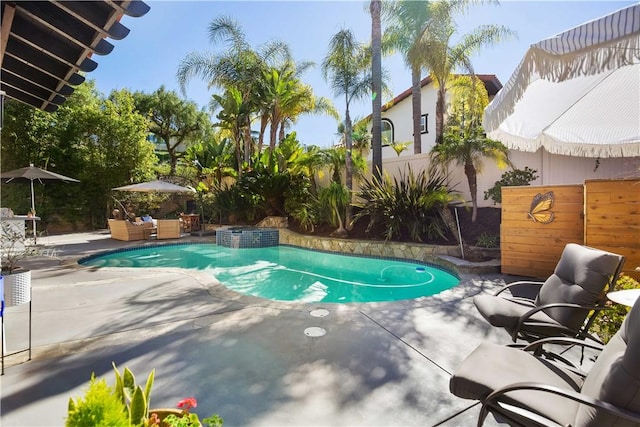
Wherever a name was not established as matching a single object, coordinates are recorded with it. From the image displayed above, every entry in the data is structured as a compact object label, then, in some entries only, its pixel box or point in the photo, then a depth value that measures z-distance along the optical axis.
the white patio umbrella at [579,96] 2.51
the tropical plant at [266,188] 13.88
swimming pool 6.65
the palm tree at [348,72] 11.37
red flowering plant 1.46
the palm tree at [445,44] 10.49
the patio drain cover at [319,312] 4.17
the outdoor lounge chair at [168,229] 12.24
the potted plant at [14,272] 2.97
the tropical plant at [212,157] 18.15
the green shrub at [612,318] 3.07
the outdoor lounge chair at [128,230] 11.86
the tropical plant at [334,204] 10.72
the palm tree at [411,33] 10.84
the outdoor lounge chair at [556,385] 1.52
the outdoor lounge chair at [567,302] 2.85
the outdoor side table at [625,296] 2.27
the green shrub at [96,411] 1.16
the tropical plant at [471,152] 8.14
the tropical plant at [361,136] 19.55
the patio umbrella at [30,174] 10.41
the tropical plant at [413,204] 9.15
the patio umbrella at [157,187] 12.58
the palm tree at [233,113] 15.41
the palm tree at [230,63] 14.88
